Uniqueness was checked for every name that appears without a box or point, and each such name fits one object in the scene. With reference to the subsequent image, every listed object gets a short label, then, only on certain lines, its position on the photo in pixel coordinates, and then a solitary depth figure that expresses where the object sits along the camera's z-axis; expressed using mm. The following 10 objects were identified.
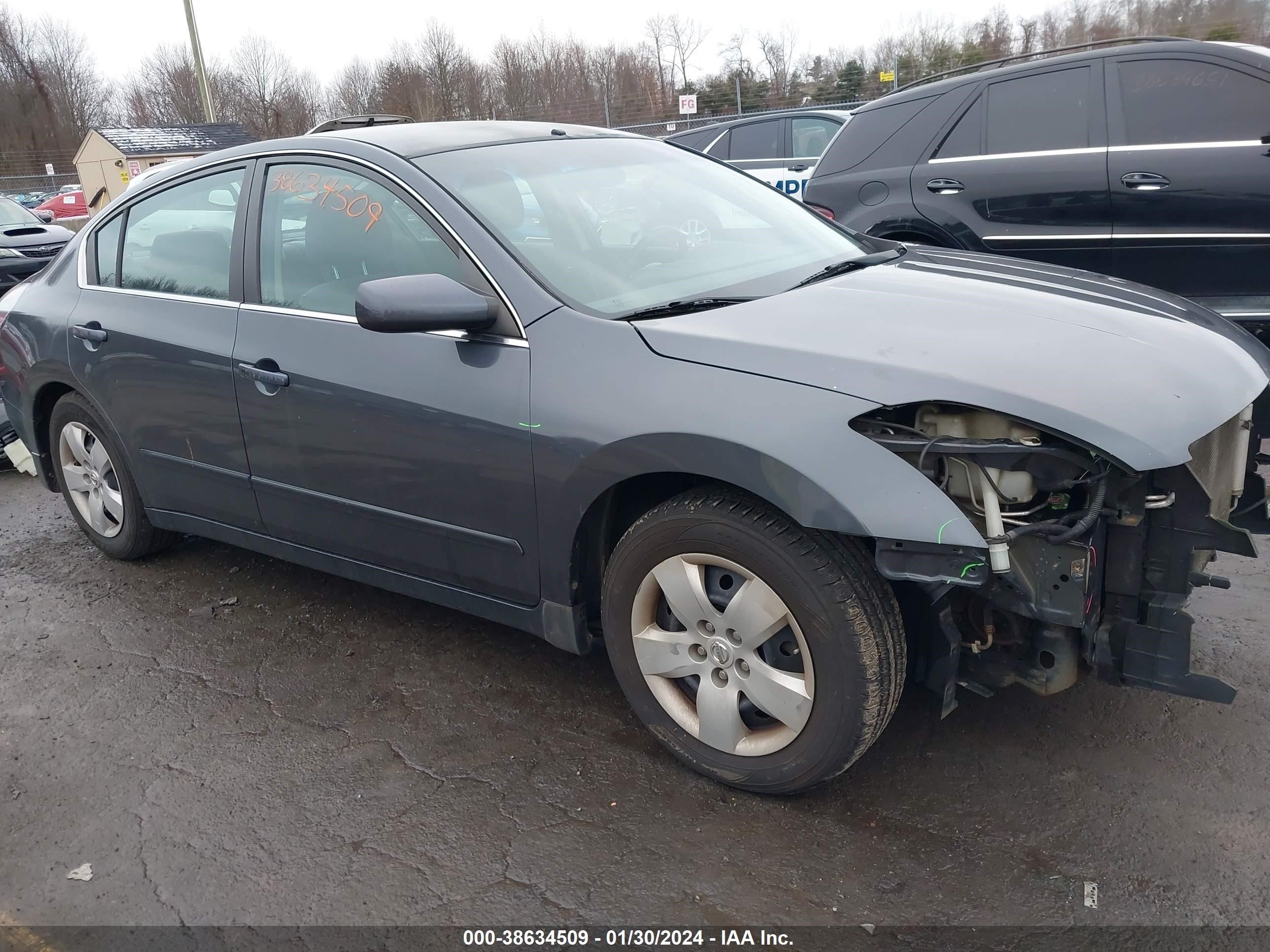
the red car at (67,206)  34281
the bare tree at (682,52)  49375
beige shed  29594
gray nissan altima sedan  2178
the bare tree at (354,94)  43906
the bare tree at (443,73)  38466
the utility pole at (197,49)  17375
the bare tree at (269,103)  43094
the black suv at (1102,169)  5176
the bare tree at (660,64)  42375
